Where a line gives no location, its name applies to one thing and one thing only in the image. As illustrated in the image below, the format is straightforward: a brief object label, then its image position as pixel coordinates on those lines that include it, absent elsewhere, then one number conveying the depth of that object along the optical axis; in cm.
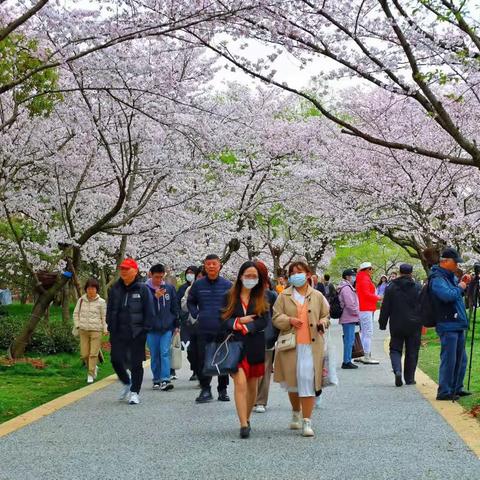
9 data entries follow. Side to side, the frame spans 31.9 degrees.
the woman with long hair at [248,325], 742
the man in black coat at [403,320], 1151
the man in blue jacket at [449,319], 946
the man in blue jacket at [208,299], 941
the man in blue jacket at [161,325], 1139
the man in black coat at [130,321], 972
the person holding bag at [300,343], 751
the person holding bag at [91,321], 1219
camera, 963
